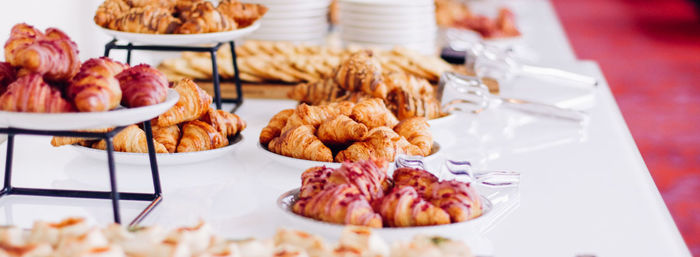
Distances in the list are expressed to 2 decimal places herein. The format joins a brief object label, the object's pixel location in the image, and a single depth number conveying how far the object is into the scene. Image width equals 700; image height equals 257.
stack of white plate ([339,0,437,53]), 2.08
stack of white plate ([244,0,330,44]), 2.08
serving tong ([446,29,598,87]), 1.72
